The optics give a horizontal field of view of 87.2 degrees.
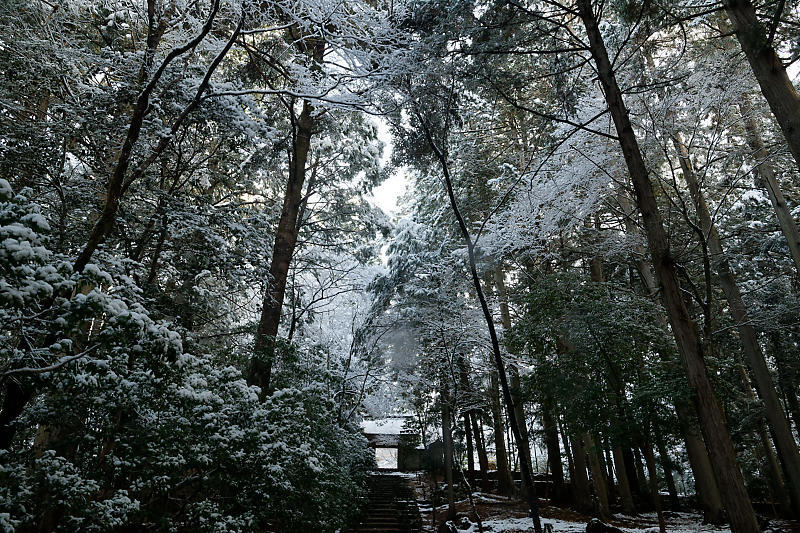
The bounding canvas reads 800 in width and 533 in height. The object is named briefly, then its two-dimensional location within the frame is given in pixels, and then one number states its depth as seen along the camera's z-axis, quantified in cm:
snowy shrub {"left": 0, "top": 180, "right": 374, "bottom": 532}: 265
